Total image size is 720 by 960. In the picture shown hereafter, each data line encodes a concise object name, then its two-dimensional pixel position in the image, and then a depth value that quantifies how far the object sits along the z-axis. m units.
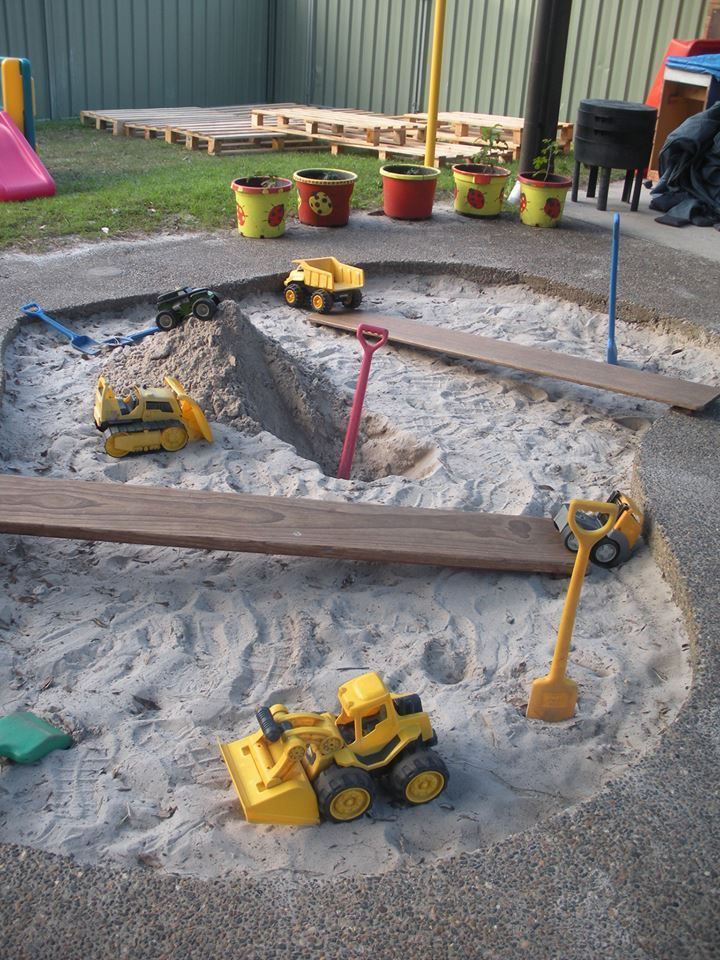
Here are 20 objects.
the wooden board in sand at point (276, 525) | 3.08
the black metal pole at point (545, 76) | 7.29
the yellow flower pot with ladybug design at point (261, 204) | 6.38
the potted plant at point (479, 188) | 7.23
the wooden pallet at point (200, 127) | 10.08
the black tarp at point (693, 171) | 7.33
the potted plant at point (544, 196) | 7.01
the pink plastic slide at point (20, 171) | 7.35
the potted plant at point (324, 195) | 6.71
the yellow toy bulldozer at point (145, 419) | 3.77
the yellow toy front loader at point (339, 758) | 2.14
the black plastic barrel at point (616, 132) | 6.92
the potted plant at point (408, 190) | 7.06
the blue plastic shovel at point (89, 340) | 4.86
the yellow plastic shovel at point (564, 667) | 2.31
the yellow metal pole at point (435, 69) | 7.26
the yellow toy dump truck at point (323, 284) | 5.42
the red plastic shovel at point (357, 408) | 3.86
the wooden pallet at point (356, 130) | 9.46
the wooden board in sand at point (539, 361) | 4.38
